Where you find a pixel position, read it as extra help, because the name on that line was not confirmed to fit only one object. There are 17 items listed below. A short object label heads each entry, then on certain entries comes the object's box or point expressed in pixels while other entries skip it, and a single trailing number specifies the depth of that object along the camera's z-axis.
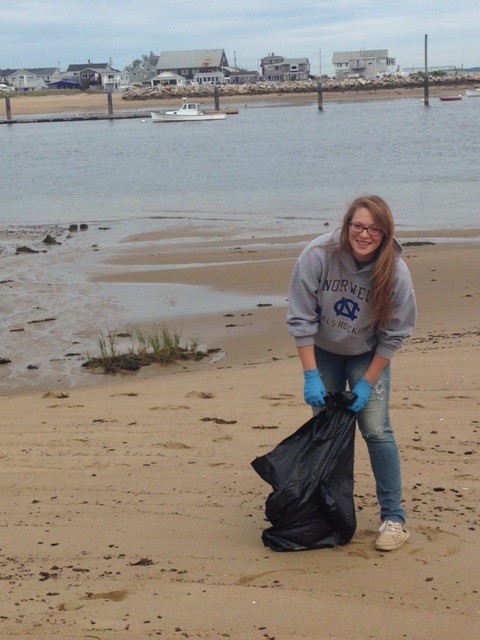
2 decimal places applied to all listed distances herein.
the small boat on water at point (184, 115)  70.81
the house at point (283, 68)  144.38
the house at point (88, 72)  134.25
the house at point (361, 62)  152.00
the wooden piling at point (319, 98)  74.20
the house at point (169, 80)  122.94
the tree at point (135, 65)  171.55
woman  3.98
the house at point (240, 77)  136.12
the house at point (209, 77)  129.75
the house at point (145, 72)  138.00
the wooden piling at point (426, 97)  75.25
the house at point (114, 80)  134.52
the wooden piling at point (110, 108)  77.20
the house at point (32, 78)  139.62
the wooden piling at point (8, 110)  75.38
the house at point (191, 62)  132.38
